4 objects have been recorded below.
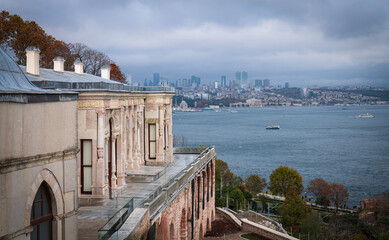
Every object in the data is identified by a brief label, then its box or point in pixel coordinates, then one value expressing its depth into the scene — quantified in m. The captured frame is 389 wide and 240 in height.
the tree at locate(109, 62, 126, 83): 54.78
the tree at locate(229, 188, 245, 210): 55.40
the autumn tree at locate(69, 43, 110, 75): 54.12
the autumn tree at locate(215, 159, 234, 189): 66.94
